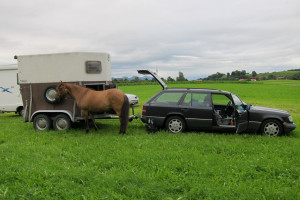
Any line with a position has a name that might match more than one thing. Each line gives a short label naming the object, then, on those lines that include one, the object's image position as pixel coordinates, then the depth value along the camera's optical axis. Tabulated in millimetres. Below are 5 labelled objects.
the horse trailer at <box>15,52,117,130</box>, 7719
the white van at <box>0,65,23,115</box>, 12047
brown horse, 7195
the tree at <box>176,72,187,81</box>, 63784
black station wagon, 6715
